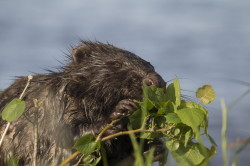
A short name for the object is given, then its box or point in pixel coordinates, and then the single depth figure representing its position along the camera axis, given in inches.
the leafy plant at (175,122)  348.2
